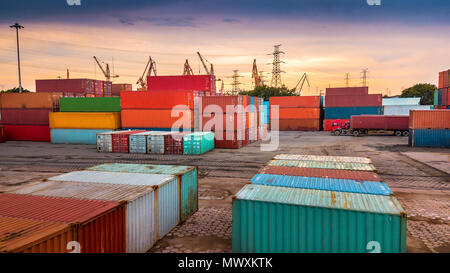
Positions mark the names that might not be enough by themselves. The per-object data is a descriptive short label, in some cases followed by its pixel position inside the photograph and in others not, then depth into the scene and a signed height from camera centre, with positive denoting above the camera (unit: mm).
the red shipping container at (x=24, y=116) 41812 +52
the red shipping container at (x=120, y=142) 32156 -2811
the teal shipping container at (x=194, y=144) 30391 -2892
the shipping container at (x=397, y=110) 62219 +862
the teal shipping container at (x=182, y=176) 12500 -2590
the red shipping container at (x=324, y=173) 11578 -2376
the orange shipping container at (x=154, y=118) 35031 -290
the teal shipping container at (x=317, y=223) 7816 -2947
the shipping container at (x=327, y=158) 14908 -2277
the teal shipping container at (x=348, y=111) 57438 +620
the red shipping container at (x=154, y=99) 34688 +1904
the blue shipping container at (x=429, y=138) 33875 -2719
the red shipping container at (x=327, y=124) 59875 -1886
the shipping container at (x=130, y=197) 9281 -2581
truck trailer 46281 -1546
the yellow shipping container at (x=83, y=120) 37828 -505
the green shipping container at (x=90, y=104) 39875 +1583
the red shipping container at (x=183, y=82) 43838 +4982
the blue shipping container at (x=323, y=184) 9867 -2420
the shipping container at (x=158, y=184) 10852 -2525
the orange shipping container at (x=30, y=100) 41531 +2271
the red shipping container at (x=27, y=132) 42125 -2279
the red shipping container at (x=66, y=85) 58188 +6201
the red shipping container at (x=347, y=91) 75438 +6108
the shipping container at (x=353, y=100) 57125 +2698
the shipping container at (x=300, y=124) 60406 -1888
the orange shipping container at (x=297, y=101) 59438 +2690
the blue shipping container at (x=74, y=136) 38688 -2590
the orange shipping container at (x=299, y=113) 59906 +350
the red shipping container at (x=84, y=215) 7639 -2606
